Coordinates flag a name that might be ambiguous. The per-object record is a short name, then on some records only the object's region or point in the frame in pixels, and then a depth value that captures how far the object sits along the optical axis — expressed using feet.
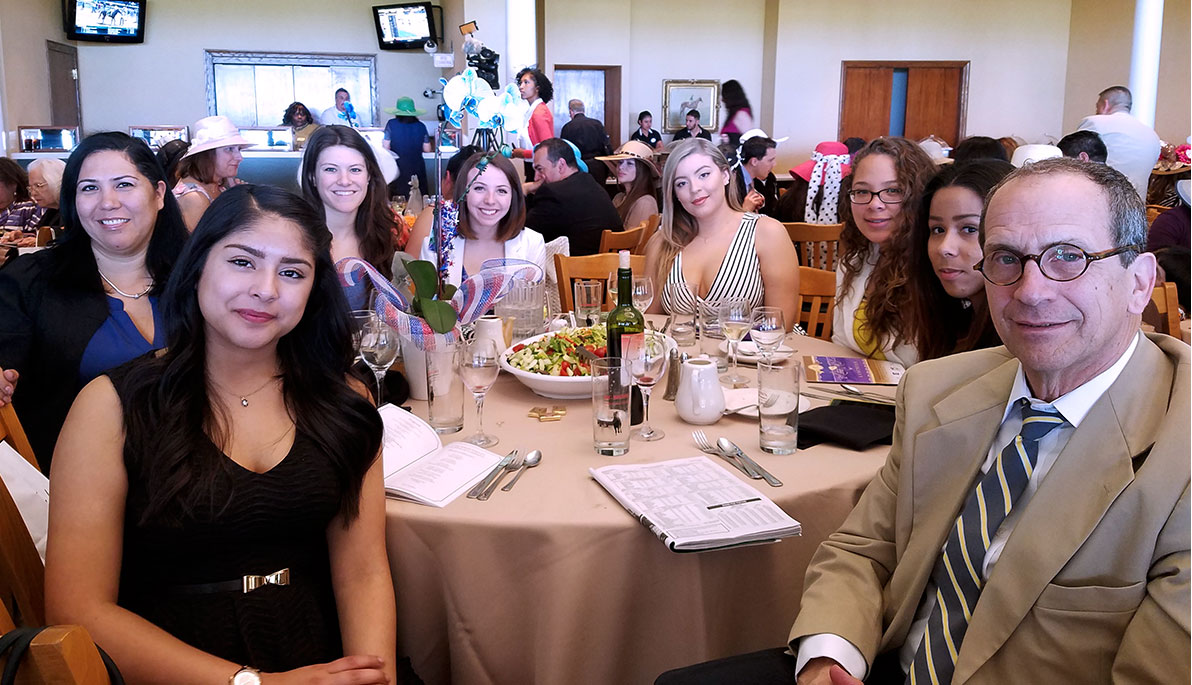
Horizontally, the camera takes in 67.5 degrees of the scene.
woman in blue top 7.52
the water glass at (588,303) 9.45
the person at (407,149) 30.78
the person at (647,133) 39.47
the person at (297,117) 36.99
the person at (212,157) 17.49
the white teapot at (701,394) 6.81
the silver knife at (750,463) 5.78
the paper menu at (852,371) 7.79
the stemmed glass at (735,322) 8.35
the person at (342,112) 37.11
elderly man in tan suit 3.67
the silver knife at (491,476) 5.62
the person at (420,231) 12.79
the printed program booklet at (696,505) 5.08
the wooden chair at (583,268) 13.28
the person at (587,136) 28.60
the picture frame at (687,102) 43.83
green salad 7.54
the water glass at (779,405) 6.24
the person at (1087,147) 17.60
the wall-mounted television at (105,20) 38.75
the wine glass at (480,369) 6.40
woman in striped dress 11.59
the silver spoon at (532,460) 6.04
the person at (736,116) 35.17
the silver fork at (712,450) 5.96
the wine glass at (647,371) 6.51
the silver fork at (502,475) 5.58
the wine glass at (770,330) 7.70
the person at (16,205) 19.40
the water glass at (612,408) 6.22
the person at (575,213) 17.51
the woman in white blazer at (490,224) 11.78
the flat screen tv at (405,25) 41.63
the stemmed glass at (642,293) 9.33
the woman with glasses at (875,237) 8.65
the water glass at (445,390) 6.84
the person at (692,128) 37.78
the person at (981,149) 14.39
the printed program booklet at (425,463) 5.65
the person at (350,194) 11.31
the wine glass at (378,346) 6.88
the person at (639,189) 19.89
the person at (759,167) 24.27
